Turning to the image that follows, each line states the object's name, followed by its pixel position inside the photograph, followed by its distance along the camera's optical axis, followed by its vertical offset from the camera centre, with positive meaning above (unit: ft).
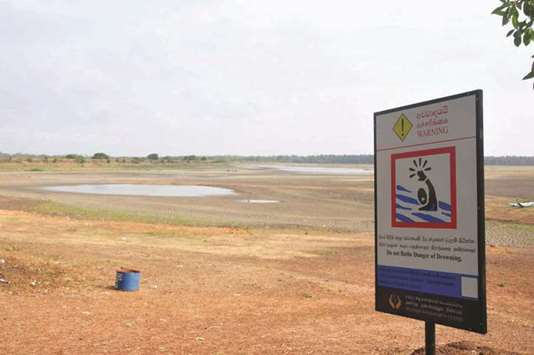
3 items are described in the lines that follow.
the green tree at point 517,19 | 14.17 +3.14
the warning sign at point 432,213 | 14.44 -1.24
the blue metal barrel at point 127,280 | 35.70 -6.45
